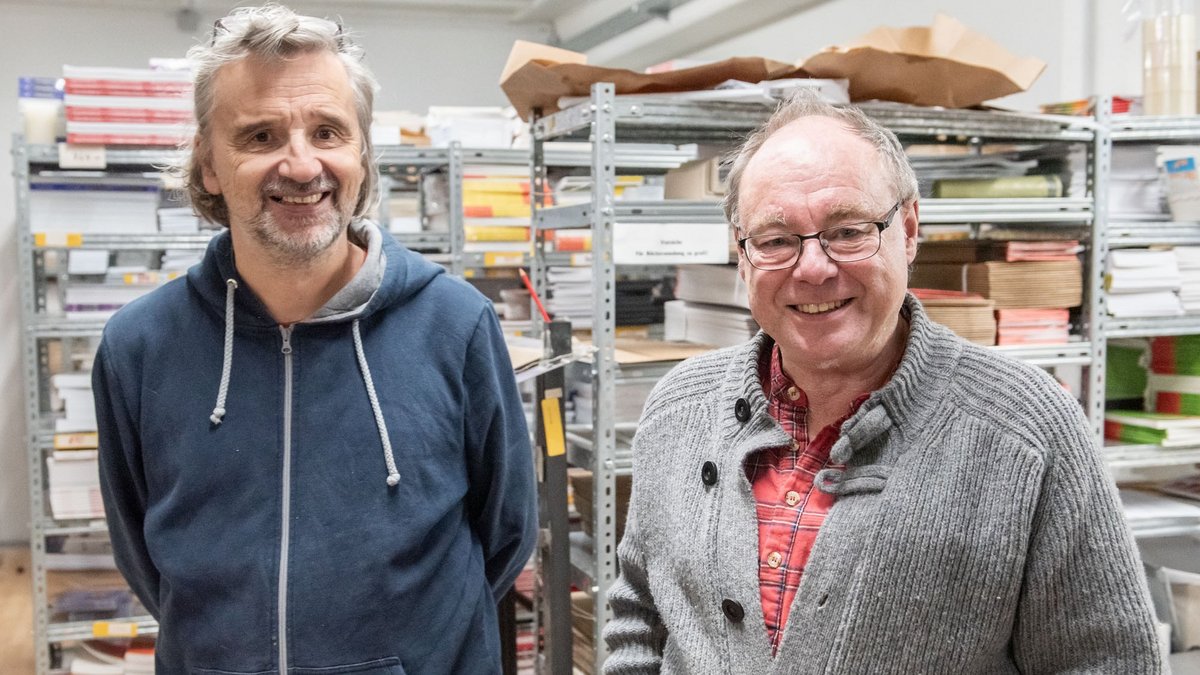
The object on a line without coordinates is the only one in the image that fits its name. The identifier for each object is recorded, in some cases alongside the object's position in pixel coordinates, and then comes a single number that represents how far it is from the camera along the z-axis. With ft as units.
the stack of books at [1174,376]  9.61
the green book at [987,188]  8.89
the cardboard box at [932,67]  7.86
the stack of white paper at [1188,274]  9.33
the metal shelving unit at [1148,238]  9.14
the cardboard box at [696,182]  8.19
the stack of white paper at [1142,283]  9.16
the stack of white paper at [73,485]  12.89
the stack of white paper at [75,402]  12.98
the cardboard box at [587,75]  7.60
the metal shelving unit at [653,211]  7.64
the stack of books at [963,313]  8.78
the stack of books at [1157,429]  9.25
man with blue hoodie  4.93
